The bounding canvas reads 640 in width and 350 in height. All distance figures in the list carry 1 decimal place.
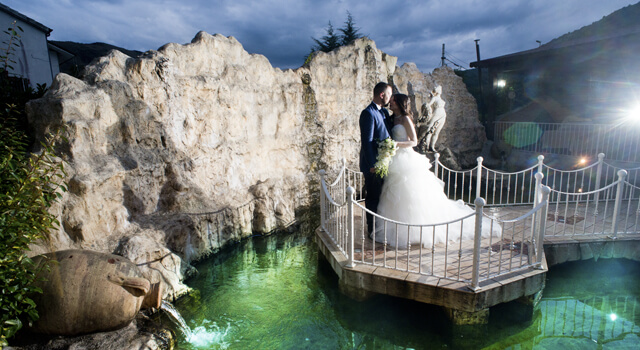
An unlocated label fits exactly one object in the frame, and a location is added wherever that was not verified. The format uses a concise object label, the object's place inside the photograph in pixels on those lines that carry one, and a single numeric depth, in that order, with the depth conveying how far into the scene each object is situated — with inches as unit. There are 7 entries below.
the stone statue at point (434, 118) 441.4
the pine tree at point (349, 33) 961.0
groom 221.3
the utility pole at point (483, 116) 683.6
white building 549.6
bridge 173.6
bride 220.8
